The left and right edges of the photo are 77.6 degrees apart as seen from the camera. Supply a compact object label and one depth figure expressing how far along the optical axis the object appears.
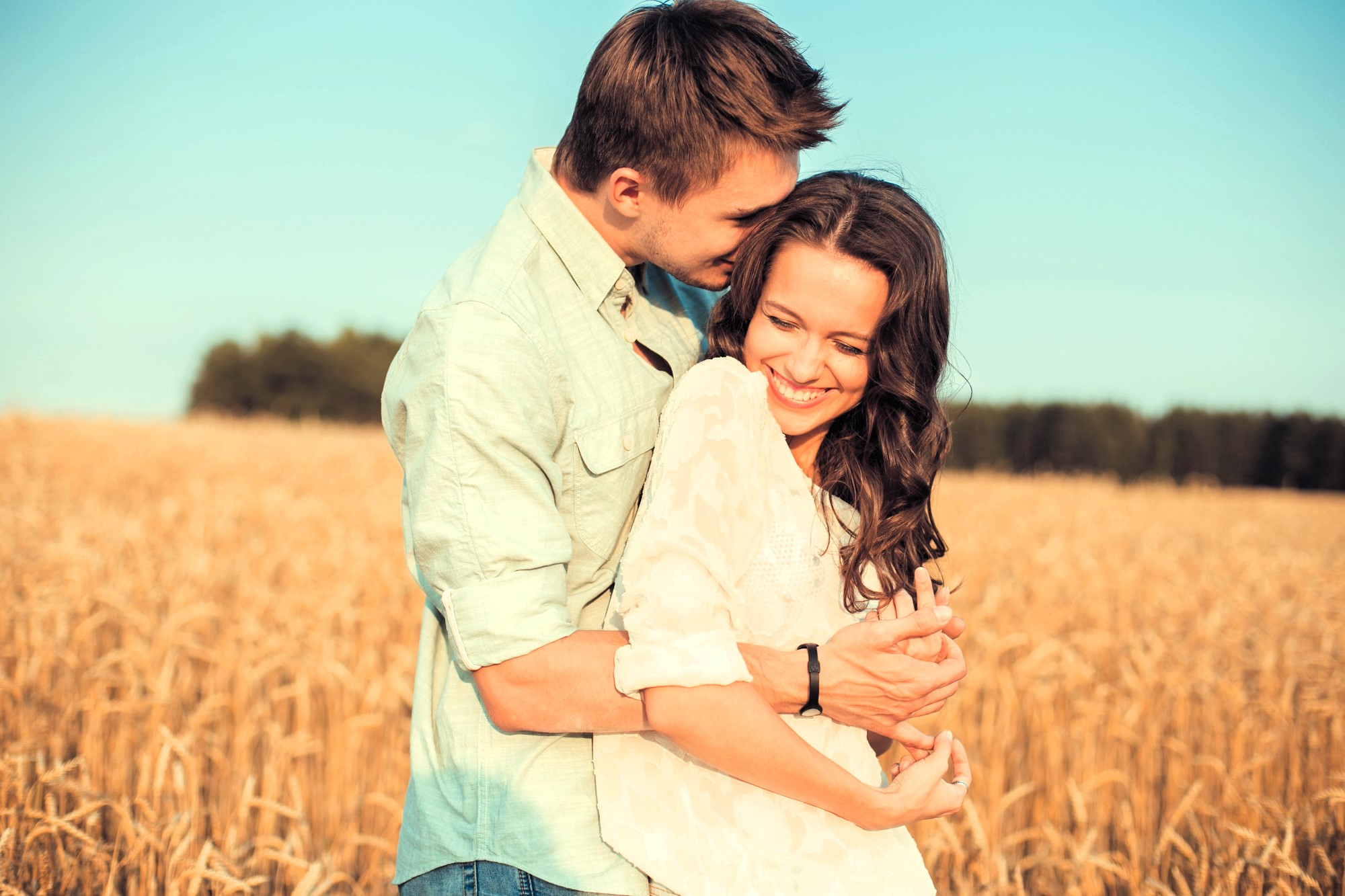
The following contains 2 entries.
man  1.35
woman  1.31
